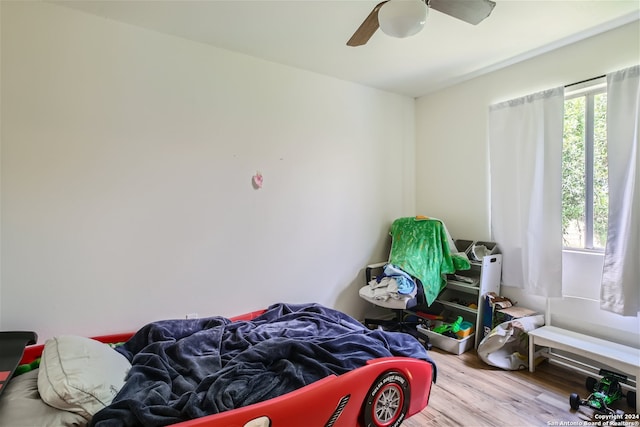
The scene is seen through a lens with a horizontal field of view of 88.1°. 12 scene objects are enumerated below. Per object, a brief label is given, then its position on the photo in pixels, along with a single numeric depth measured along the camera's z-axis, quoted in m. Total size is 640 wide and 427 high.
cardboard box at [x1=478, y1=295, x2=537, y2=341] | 2.72
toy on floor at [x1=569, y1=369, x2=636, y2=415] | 1.99
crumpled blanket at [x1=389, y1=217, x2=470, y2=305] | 2.93
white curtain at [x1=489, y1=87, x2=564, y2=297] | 2.61
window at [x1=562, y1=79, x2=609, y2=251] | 2.44
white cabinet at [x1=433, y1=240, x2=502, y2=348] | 2.87
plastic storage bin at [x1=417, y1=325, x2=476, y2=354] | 2.81
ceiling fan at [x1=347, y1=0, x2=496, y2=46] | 1.49
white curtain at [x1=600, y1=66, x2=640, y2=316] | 2.19
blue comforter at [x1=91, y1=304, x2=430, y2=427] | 1.38
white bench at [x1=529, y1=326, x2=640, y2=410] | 2.03
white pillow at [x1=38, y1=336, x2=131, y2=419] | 1.28
